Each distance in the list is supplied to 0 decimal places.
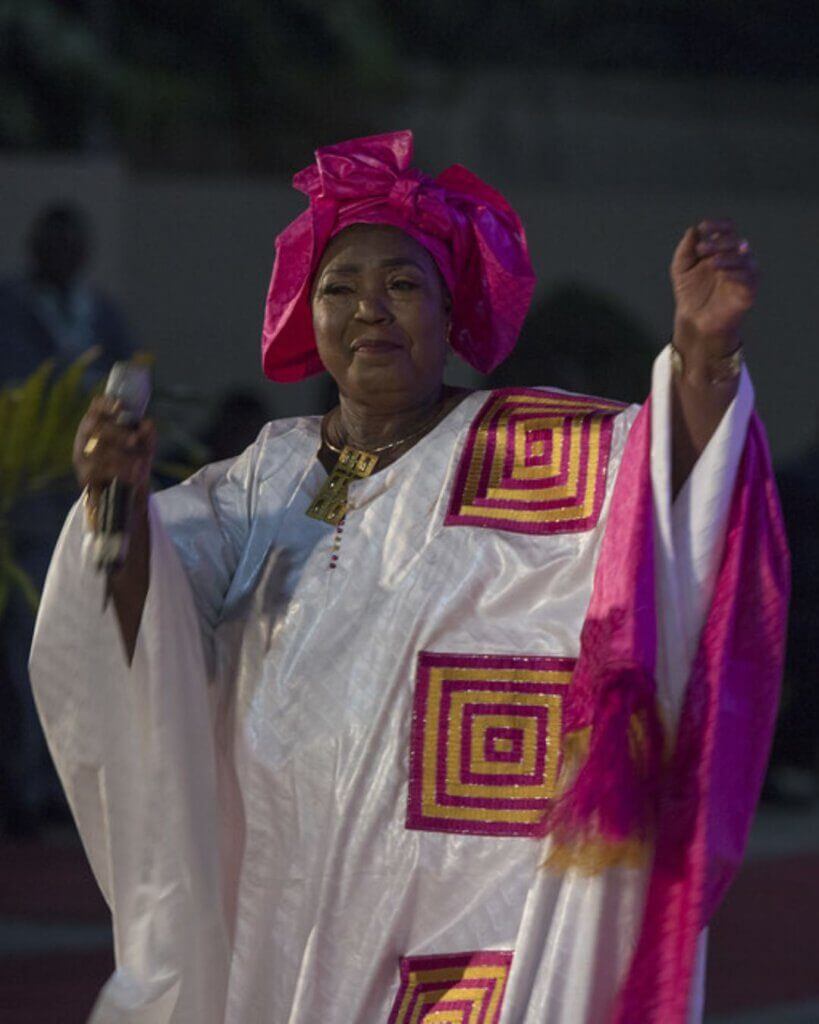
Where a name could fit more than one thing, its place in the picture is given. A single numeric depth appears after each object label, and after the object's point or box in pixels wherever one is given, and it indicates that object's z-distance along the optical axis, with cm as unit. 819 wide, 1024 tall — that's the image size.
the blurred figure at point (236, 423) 1867
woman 754
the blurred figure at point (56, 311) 1825
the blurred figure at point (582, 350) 2056
